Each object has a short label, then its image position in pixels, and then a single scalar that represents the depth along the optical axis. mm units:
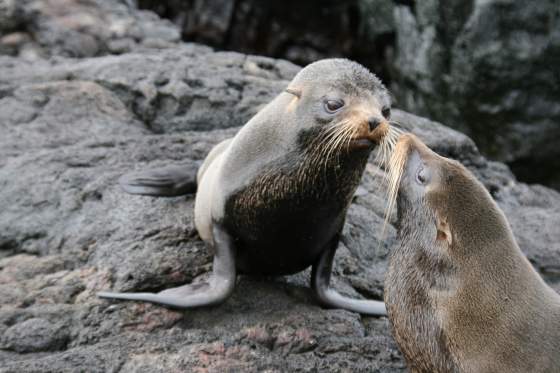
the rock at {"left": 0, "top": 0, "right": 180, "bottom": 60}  18359
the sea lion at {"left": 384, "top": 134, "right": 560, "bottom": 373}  6754
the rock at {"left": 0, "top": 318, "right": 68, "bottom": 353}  7977
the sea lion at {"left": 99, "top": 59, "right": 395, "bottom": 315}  8312
